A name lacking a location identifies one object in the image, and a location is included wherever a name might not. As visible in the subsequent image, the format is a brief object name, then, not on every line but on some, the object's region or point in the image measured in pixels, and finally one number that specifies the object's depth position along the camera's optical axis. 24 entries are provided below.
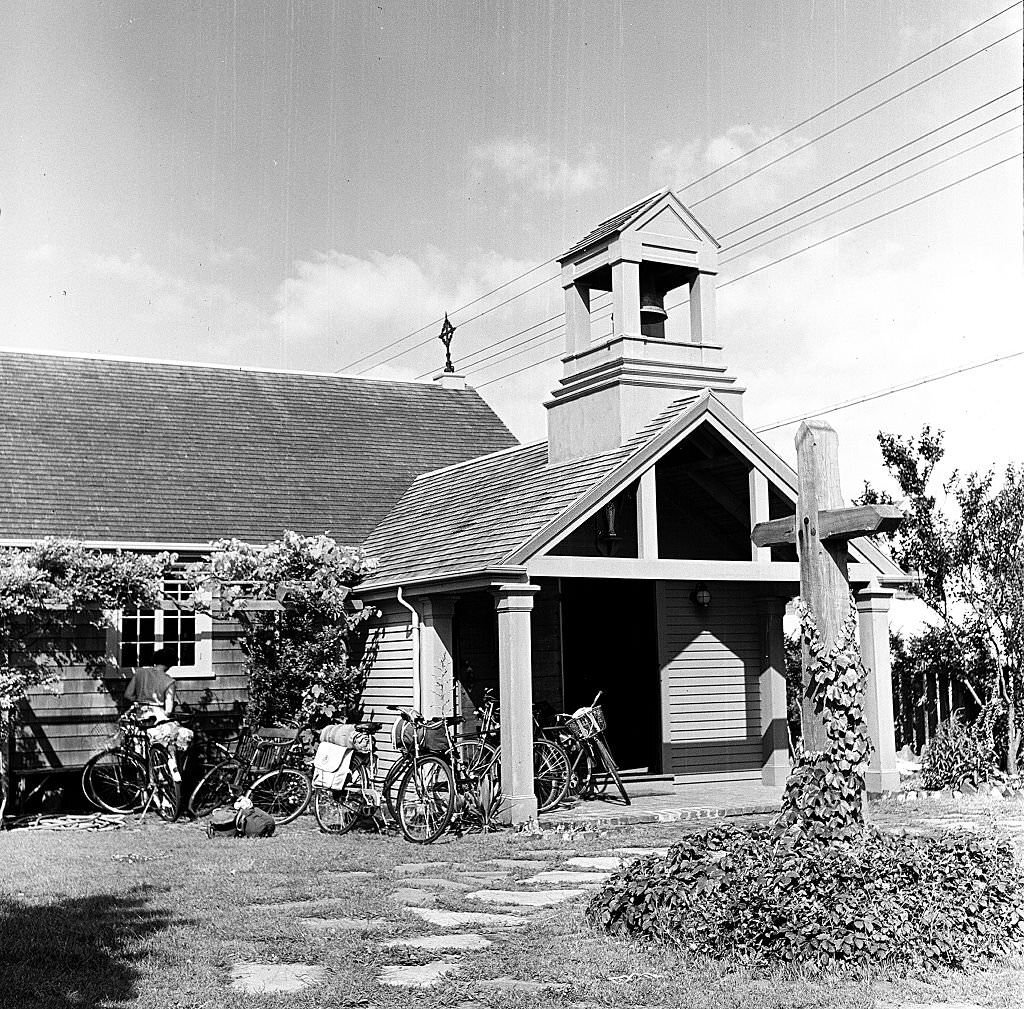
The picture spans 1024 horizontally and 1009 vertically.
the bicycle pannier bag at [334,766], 12.37
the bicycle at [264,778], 13.34
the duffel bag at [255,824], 11.92
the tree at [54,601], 13.33
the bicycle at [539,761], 12.85
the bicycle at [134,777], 13.63
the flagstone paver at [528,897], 8.24
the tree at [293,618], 15.01
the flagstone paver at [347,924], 7.37
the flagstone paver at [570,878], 9.02
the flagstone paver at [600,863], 9.63
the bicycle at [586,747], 13.47
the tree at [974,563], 14.78
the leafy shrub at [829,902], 6.17
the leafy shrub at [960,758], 14.05
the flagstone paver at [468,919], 7.50
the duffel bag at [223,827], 12.05
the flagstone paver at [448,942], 6.91
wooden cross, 7.54
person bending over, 13.47
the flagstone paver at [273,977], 6.07
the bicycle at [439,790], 11.52
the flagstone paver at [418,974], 6.16
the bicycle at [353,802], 12.23
